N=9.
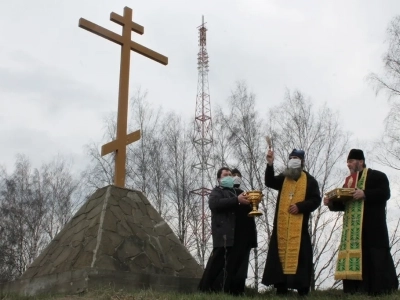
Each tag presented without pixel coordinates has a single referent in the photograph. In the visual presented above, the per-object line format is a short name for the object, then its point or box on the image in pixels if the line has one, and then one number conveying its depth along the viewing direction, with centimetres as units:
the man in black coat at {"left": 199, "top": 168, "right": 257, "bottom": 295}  621
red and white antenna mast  1675
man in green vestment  564
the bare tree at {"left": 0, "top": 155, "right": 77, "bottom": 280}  2003
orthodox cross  773
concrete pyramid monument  635
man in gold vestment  592
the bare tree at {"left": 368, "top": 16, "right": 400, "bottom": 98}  1328
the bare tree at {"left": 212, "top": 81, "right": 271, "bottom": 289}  1549
